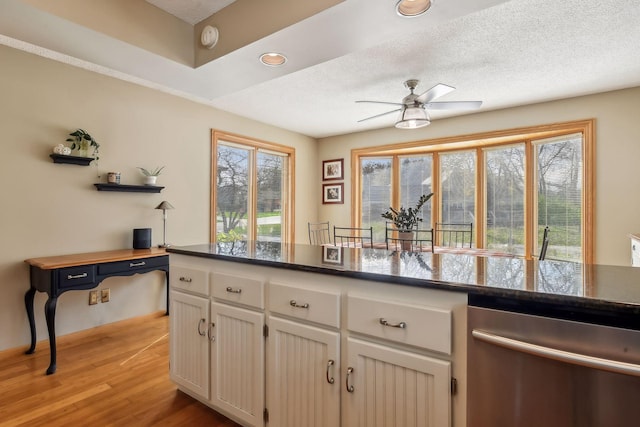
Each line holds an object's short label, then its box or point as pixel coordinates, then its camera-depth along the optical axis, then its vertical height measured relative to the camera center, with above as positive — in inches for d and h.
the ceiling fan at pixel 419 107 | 119.6 +41.3
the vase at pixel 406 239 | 126.9 -9.5
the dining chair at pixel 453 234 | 185.3 -11.0
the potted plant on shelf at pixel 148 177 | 135.0 +15.6
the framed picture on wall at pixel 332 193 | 225.3 +15.2
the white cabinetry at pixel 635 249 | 114.5 -12.5
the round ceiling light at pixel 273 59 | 90.5 +45.0
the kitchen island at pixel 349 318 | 42.1 -17.2
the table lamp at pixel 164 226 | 140.8 -5.6
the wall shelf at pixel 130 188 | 122.1 +10.4
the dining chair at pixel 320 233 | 226.4 -13.3
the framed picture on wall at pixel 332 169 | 225.1 +32.0
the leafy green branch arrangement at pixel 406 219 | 125.6 -1.7
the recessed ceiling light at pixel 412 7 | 67.3 +44.3
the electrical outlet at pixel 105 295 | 124.2 -31.5
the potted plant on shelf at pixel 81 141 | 115.5 +26.4
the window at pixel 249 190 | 171.3 +14.3
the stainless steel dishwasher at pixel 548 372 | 33.7 -17.9
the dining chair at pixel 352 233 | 211.2 -12.8
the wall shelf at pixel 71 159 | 110.5 +19.1
